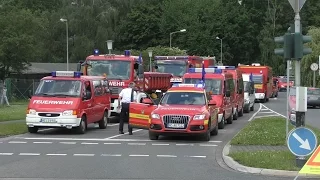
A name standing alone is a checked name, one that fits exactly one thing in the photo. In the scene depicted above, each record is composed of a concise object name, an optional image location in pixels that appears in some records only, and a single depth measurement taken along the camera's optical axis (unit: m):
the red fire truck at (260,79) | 52.91
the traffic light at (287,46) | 13.07
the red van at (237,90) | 30.96
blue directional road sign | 12.10
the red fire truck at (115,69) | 28.02
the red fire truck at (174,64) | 36.88
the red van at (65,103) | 21.42
